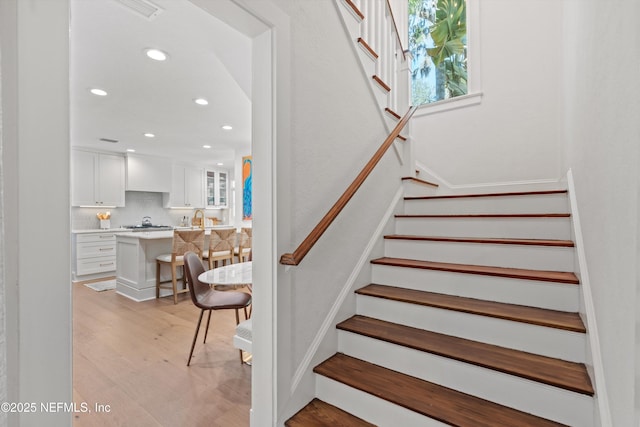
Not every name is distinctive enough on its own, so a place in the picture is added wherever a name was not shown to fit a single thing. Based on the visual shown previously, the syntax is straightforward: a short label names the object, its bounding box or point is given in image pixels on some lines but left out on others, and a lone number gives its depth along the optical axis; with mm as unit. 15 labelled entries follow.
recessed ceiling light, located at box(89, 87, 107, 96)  3180
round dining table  2217
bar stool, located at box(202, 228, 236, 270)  4480
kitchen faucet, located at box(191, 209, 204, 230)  7178
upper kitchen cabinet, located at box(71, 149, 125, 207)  5867
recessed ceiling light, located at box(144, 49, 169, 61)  2448
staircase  1254
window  3480
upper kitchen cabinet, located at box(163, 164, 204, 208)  7449
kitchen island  4078
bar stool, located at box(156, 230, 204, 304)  3986
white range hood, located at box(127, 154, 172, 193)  6621
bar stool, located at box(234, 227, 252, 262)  5070
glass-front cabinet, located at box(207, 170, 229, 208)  8313
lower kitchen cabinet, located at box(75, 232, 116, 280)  5457
